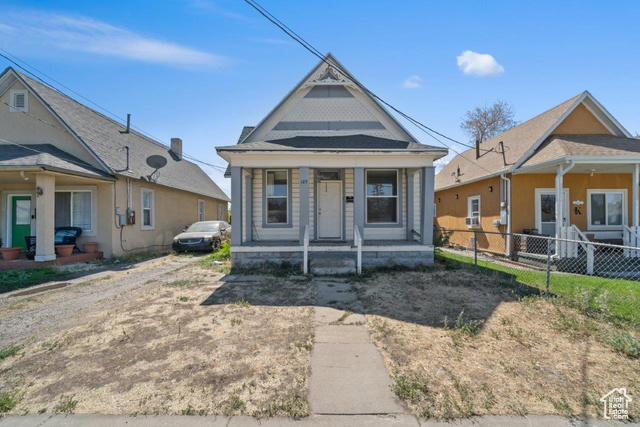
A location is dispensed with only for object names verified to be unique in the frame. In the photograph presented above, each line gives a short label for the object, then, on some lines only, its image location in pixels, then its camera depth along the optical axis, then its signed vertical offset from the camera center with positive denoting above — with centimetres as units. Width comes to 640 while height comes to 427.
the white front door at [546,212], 1095 +9
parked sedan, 1309 -110
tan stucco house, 970 +137
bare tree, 2677 +846
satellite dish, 1354 +245
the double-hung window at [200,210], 1926 +28
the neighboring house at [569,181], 1030 +127
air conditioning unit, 1340 -32
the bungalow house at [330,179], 979 +120
